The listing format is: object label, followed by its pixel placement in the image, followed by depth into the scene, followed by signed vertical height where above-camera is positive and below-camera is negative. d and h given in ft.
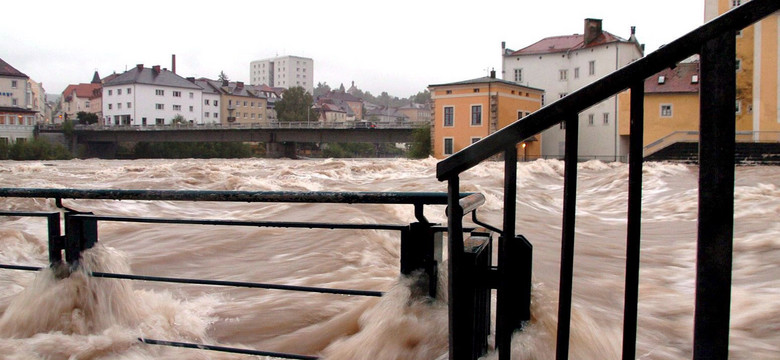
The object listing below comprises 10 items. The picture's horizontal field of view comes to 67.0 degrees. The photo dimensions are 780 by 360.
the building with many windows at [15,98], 249.61 +26.81
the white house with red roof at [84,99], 368.68 +38.49
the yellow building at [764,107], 102.06 +10.06
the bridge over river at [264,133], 187.52 +8.58
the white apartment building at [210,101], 337.93 +33.23
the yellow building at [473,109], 164.66 +14.70
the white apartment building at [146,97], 301.02 +31.74
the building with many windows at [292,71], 615.81 +93.00
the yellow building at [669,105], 140.56 +13.96
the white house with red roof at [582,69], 163.02 +29.04
